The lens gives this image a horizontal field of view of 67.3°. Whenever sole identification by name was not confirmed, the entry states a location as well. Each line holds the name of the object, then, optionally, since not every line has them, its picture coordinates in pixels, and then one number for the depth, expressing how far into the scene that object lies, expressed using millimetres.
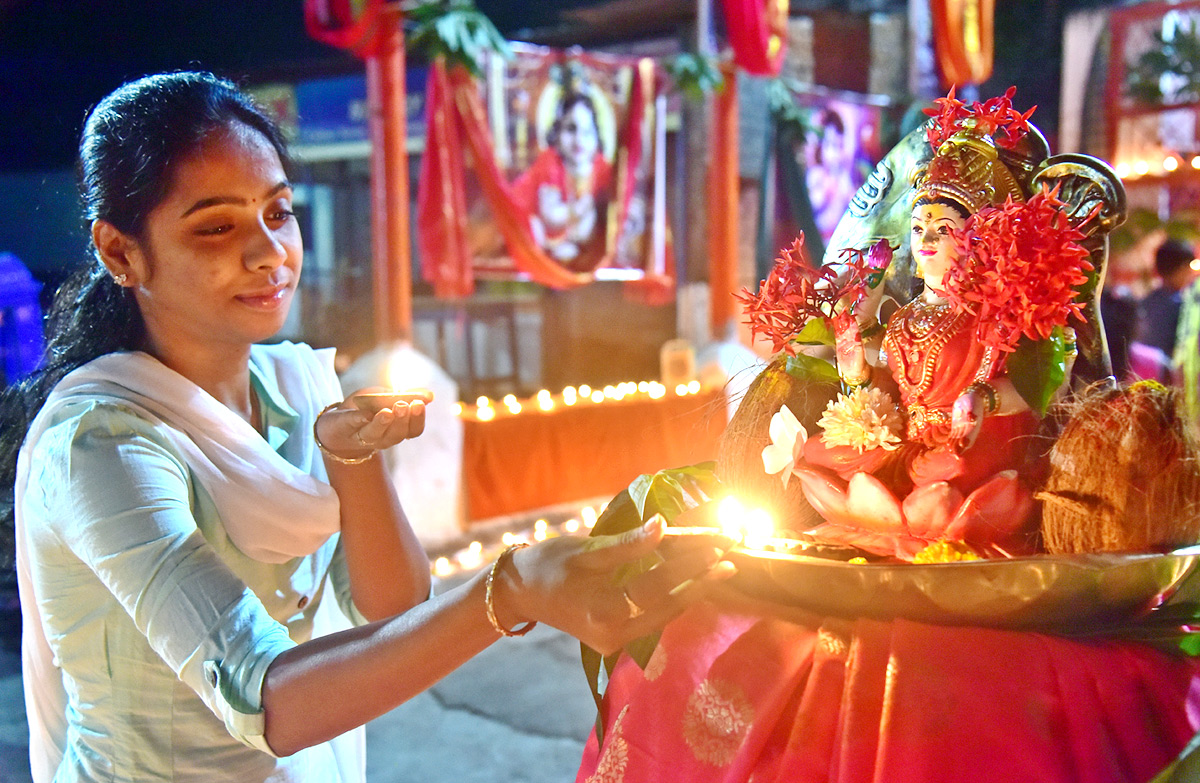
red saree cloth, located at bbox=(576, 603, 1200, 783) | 866
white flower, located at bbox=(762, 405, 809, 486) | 1195
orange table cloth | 5418
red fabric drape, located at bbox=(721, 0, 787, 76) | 6375
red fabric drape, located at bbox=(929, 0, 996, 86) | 7629
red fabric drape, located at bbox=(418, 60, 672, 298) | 5297
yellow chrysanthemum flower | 1050
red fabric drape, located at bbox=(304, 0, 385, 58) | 4738
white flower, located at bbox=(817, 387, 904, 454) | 1163
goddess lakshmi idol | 886
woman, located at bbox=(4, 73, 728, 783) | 1023
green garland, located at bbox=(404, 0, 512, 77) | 4879
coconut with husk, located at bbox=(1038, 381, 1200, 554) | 989
